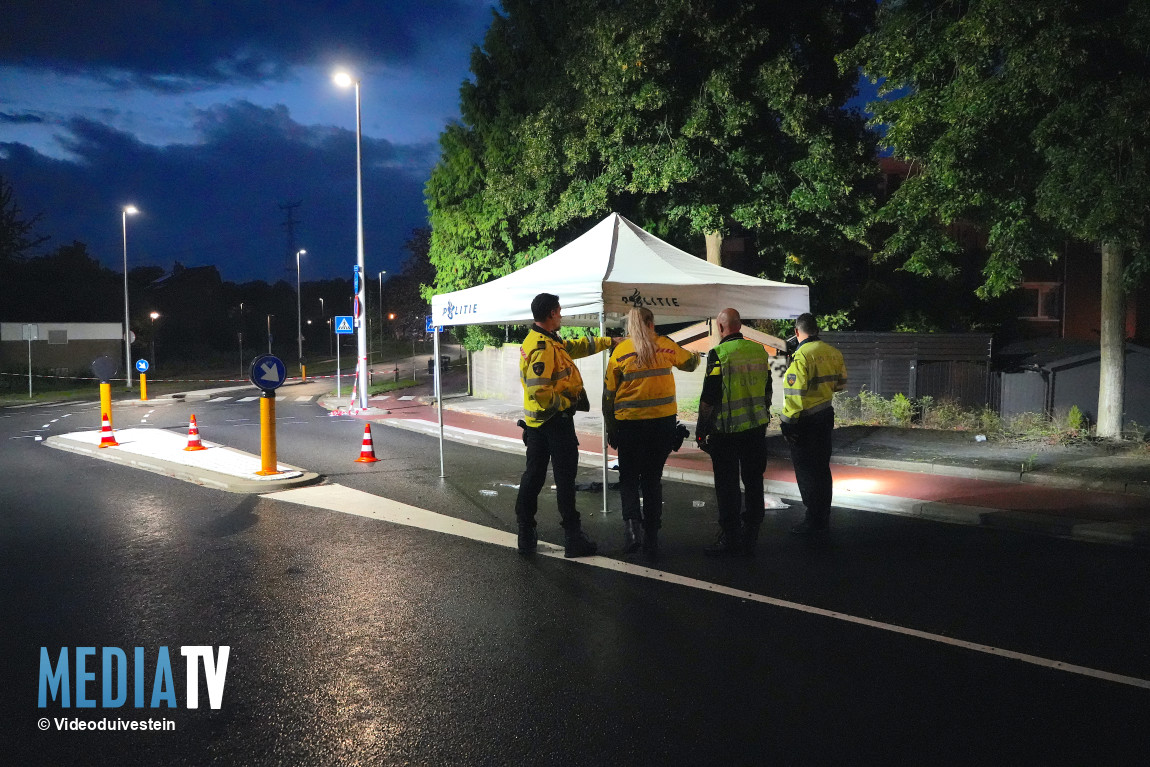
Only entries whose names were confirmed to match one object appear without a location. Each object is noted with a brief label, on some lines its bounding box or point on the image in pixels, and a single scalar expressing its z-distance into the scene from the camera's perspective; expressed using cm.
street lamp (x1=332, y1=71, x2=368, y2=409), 2120
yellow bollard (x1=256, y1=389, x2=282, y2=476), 959
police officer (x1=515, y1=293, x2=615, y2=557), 605
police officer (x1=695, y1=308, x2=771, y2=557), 635
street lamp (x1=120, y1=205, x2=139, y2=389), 3559
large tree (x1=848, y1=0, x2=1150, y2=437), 1100
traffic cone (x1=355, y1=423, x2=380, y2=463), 1191
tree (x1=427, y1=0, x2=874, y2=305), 1694
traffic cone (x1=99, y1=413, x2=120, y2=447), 1308
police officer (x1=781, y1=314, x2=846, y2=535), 706
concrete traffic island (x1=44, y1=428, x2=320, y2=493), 966
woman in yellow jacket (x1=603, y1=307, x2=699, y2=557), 619
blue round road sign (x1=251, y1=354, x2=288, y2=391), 952
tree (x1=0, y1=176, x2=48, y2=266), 5666
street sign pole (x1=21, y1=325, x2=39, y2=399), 2978
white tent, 816
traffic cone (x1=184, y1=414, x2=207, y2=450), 1256
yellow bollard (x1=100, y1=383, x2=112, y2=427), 1385
